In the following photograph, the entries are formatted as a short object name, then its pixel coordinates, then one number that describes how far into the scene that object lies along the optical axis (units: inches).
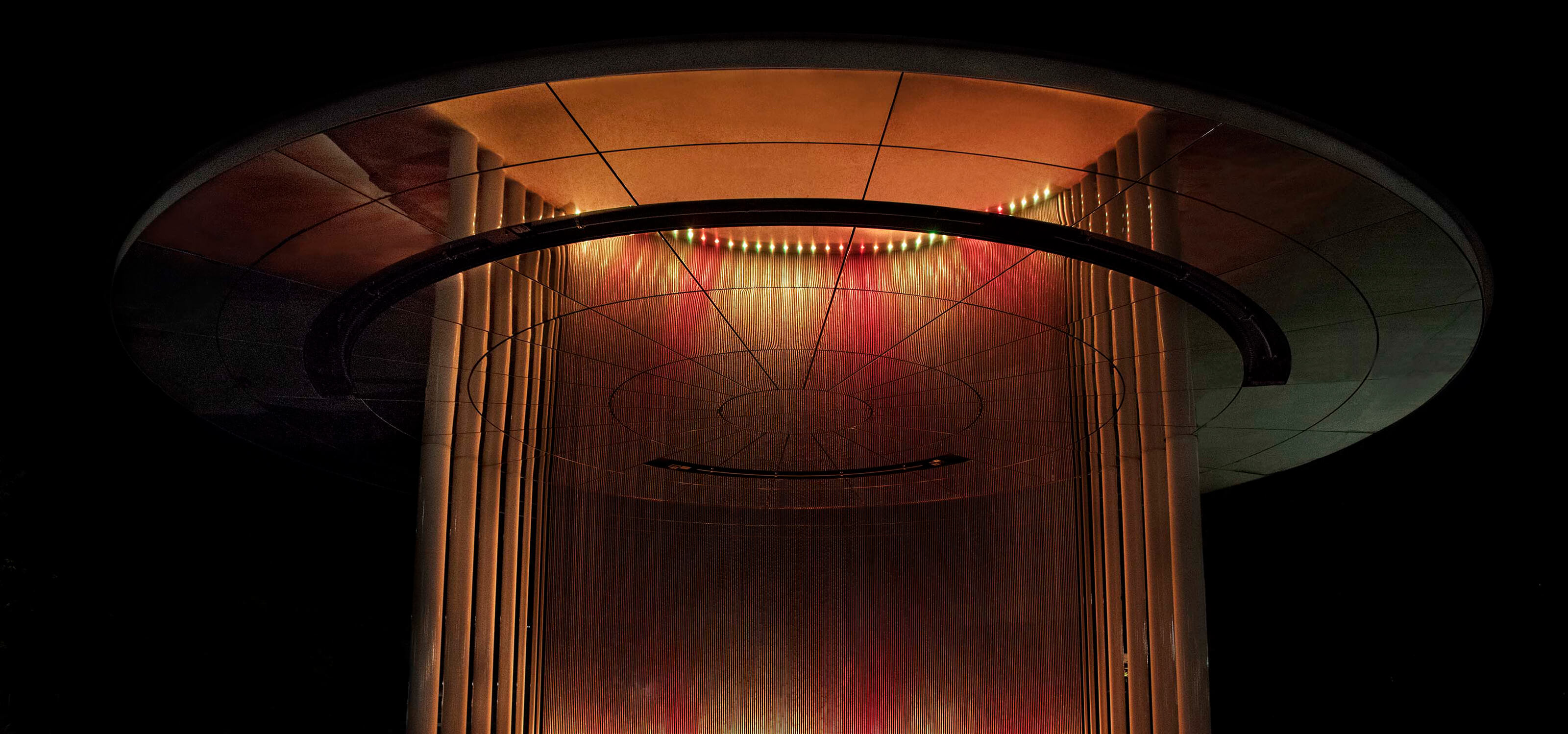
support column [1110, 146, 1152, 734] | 330.0
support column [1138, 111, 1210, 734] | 308.8
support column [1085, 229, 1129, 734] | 337.1
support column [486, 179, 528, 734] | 362.0
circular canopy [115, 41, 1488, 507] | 190.7
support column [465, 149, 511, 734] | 329.1
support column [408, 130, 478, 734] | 332.2
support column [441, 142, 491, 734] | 342.0
